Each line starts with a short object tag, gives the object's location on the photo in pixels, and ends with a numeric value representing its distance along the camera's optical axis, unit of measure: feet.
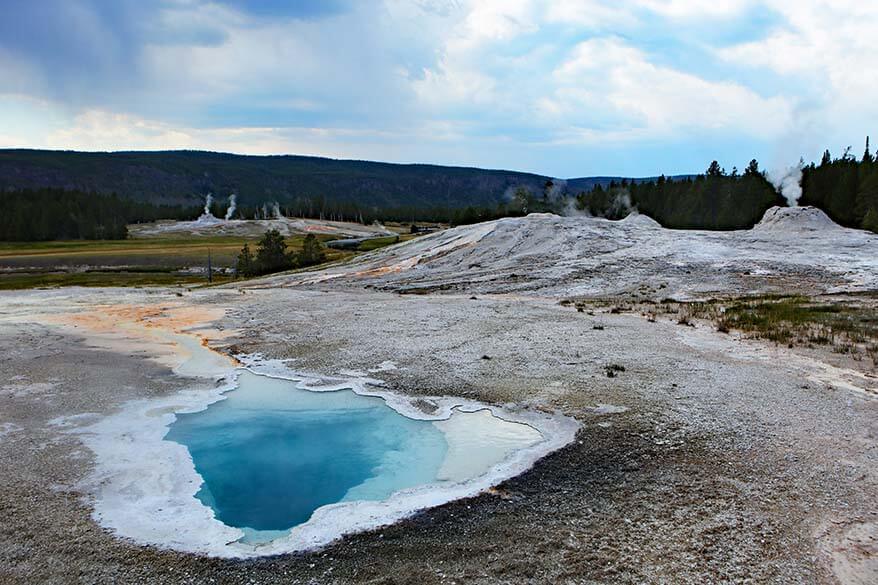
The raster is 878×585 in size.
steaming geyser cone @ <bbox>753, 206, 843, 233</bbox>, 134.41
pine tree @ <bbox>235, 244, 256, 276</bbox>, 187.11
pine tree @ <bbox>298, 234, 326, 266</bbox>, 194.47
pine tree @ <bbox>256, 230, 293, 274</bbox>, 188.34
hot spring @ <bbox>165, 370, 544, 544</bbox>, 27.94
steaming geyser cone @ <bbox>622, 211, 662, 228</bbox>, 163.43
